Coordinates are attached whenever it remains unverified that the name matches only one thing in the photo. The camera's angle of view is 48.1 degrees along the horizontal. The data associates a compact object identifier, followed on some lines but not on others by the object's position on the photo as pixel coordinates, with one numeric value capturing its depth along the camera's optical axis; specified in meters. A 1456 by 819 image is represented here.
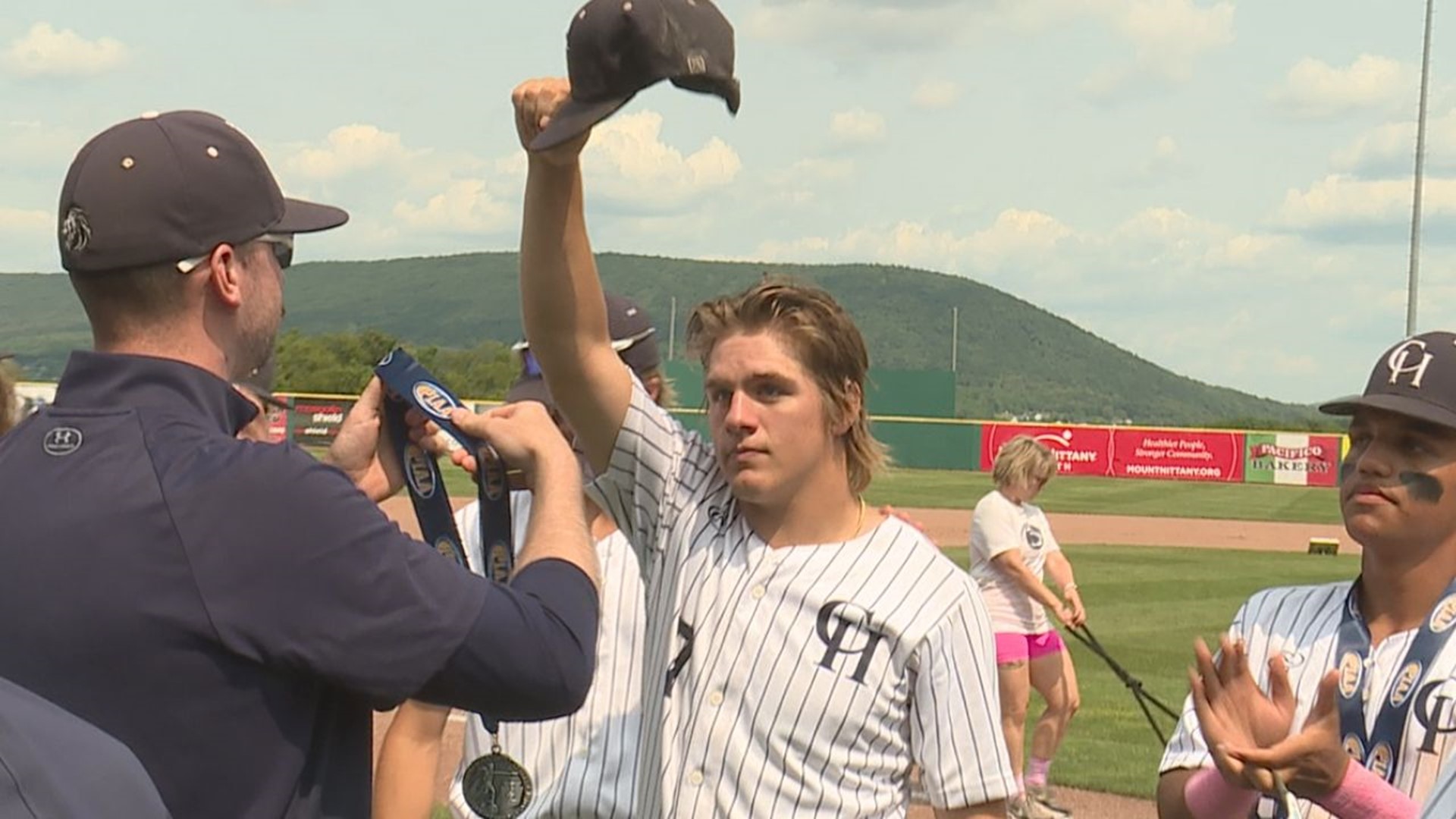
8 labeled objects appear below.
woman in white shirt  10.13
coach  2.16
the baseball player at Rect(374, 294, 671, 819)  3.83
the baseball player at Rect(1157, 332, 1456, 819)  3.03
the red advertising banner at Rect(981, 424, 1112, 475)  52.78
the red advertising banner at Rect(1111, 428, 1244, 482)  51.28
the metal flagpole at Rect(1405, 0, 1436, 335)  35.09
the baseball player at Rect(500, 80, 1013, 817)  3.12
